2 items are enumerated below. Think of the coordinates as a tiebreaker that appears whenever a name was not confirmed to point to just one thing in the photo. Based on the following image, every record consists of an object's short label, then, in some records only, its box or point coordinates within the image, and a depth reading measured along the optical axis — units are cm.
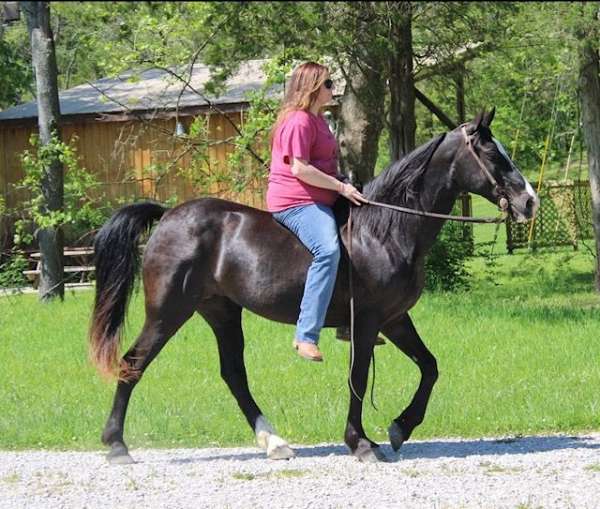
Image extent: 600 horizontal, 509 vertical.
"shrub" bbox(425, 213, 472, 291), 1809
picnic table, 2231
